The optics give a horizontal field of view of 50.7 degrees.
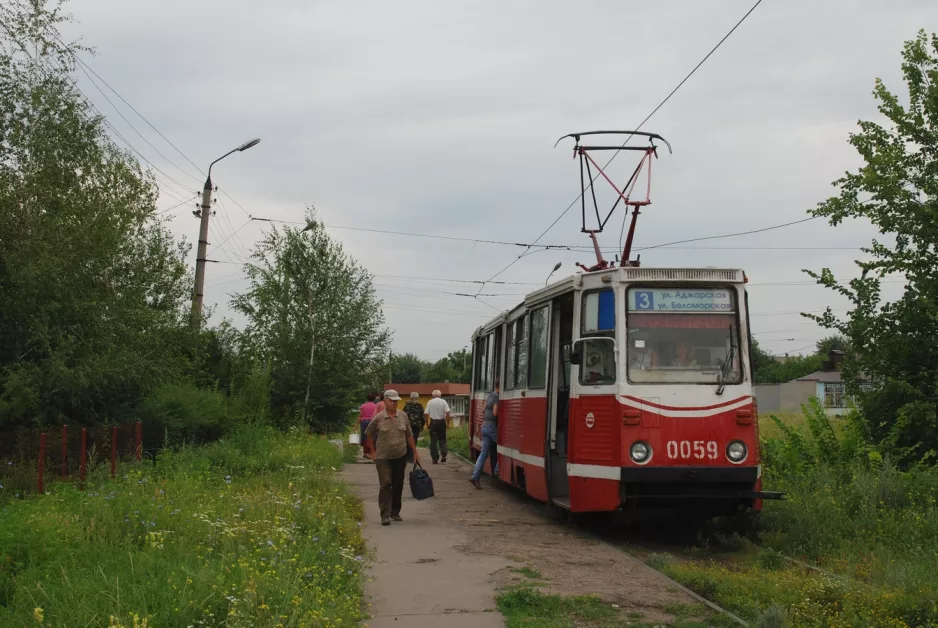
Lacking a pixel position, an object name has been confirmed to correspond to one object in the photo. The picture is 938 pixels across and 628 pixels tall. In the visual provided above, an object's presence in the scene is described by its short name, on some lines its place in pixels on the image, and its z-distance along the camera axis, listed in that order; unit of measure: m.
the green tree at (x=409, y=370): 124.38
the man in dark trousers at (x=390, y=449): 12.76
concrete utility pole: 21.80
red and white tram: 10.95
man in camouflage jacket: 22.05
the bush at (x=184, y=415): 17.84
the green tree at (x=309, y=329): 27.22
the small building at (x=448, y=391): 92.25
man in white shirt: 23.77
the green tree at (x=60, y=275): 15.49
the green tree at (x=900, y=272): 14.10
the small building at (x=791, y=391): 71.94
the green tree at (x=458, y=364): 128.25
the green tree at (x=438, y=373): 131.50
